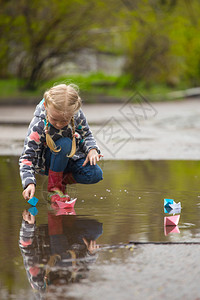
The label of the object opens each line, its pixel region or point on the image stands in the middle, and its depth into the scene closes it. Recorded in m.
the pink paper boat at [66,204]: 8.90
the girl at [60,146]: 8.29
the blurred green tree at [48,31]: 37.80
